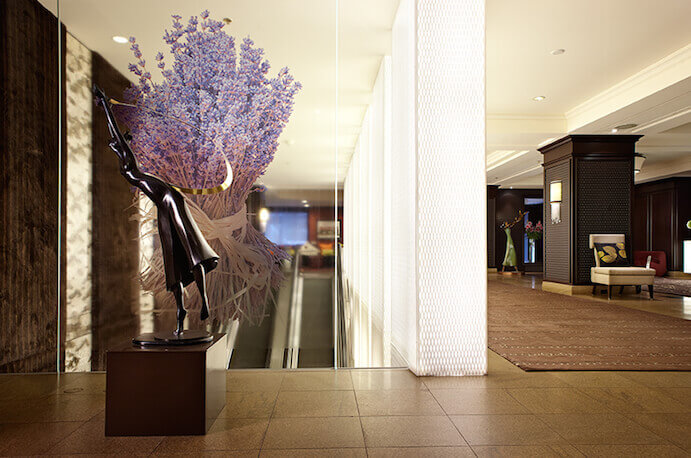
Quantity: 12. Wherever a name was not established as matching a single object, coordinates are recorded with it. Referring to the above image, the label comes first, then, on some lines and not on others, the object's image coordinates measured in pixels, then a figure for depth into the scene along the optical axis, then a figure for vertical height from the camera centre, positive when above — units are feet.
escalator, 10.80 -2.31
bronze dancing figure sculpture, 7.43 +0.02
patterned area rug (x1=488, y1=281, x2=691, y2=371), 11.37 -3.29
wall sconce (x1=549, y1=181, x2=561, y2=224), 28.43 +1.76
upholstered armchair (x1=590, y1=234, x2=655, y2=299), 24.90 -2.51
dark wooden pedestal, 6.82 -2.34
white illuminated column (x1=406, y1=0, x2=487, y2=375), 10.09 +0.89
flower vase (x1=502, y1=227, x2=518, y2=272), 46.91 -2.44
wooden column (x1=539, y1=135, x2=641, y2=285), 27.02 +2.15
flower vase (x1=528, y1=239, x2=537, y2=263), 52.48 -2.40
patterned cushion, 26.32 -1.44
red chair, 41.65 -2.74
